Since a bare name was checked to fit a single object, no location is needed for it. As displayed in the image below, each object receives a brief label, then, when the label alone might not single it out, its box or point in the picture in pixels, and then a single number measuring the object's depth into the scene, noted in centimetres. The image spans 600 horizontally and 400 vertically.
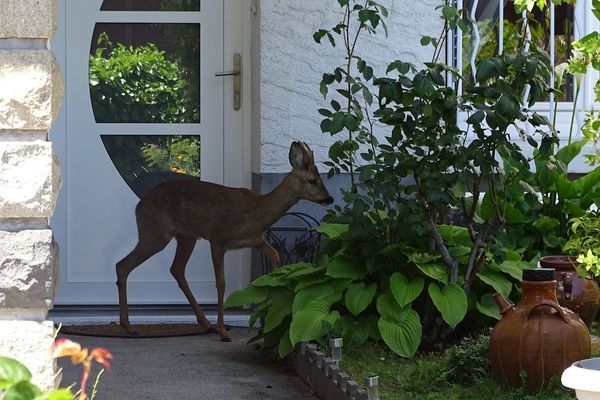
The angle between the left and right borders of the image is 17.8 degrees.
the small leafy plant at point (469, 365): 865
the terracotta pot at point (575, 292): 958
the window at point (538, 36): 1296
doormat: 1168
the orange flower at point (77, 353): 328
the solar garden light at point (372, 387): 768
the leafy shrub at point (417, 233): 932
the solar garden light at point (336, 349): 891
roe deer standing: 1138
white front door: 1287
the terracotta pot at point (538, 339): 806
